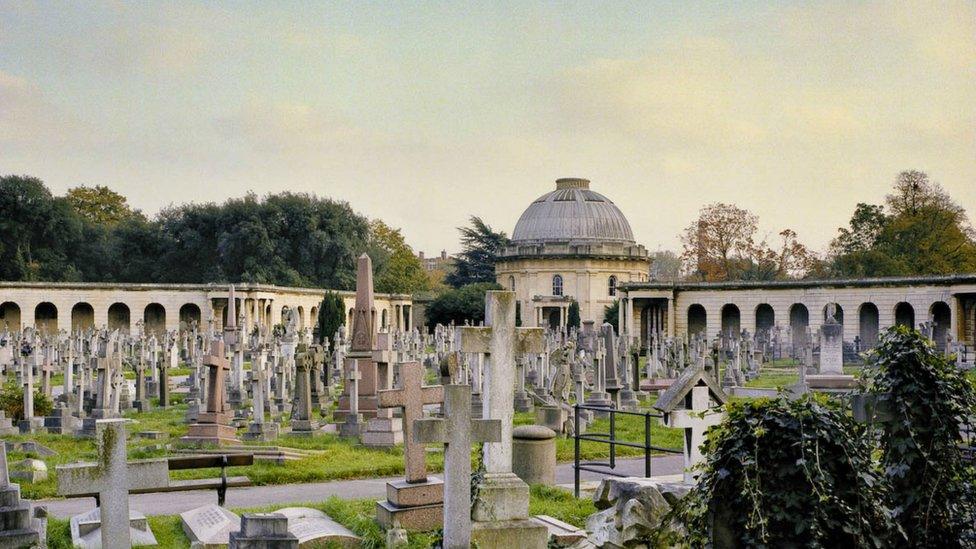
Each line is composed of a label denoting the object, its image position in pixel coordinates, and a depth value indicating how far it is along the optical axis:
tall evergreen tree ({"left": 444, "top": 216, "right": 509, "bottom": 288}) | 89.12
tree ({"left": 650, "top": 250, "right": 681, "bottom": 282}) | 115.53
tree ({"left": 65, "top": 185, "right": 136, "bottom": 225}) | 81.00
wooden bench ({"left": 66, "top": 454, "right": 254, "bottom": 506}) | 10.77
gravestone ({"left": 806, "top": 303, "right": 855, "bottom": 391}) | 26.00
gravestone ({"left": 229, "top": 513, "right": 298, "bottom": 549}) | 8.05
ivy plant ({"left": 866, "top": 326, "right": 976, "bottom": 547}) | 7.55
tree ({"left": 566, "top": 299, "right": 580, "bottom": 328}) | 79.12
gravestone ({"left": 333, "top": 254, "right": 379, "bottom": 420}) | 21.44
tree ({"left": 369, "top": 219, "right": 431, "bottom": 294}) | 77.62
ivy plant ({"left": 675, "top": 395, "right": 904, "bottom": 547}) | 6.59
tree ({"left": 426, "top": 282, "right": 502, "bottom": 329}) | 70.75
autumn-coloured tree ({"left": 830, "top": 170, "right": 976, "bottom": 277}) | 59.53
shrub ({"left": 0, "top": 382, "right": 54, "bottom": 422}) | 20.95
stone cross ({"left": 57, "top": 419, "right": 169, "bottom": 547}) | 6.98
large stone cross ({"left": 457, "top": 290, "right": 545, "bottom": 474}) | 9.76
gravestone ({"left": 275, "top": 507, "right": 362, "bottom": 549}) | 9.75
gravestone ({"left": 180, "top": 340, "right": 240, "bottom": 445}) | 17.75
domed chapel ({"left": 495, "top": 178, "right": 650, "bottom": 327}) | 81.75
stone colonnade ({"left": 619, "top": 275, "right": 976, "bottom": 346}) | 53.97
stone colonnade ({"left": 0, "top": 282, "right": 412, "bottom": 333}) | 64.31
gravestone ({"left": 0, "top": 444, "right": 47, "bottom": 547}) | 8.88
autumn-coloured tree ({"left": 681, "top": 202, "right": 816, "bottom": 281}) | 68.88
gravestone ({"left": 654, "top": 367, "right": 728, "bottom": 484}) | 10.08
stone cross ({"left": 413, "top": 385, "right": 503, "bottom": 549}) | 8.30
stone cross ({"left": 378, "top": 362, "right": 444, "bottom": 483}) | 10.42
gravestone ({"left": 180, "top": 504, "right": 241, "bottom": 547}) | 9.89
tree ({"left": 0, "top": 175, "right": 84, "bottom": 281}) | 69.00
